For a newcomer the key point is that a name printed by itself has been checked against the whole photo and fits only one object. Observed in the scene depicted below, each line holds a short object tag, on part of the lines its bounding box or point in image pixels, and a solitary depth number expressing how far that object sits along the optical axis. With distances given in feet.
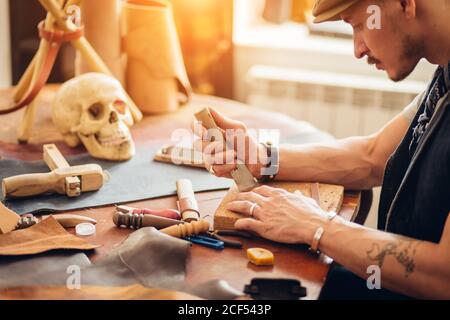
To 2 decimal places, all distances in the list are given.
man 4.21
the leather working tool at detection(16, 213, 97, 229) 4.68
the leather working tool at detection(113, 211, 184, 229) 4.68
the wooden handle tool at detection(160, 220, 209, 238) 4.56
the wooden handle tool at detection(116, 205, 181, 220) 4.85
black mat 5.09
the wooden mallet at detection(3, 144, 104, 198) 5.11
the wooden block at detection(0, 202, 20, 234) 4.52
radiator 9.32
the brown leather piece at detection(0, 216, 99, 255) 4.33
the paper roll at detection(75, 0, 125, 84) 6.87
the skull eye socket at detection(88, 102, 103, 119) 6.01
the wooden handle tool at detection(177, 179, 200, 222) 4.85
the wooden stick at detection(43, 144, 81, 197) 5.22
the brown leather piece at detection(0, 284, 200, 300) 3.85
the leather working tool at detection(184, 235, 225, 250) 4.50
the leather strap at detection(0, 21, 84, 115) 6.38
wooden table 4.22
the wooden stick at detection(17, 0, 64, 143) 6.37
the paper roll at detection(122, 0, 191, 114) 7.02
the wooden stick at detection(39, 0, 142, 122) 6.30
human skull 5.94
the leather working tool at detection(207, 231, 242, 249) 4.53
